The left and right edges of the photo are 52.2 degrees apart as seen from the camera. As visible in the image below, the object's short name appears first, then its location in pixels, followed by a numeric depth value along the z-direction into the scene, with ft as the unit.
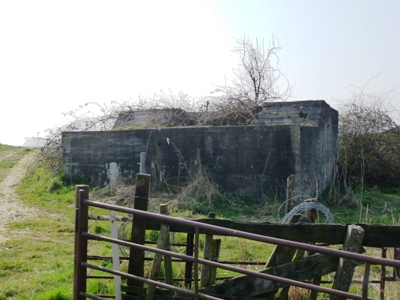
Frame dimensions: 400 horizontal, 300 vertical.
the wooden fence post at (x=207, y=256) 12.07
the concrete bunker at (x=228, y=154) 32.48
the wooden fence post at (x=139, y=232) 12.07
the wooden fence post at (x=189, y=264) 13.42
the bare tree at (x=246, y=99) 40.91
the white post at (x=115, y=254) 11.88
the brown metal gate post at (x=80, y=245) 11.25
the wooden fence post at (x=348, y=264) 10.34
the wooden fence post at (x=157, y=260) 11.63
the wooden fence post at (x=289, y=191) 19.13
